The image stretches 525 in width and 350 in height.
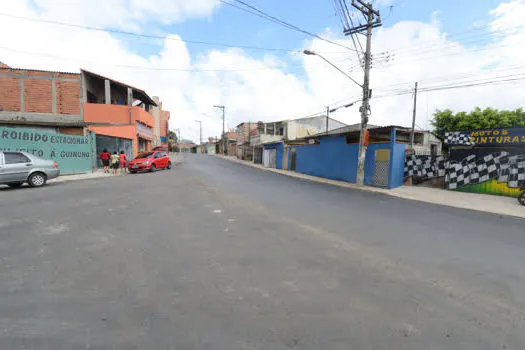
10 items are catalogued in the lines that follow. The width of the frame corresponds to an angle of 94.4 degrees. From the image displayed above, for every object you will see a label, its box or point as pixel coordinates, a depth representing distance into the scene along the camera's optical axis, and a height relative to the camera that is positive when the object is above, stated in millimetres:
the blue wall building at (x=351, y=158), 13305 +165
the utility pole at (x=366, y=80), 13391 +4538
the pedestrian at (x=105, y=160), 16547 -385
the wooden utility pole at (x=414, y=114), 26750 +5313
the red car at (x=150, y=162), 17000 -478
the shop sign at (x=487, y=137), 10125 +1192
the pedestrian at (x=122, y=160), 16969 -368
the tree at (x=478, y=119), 25141 +4819
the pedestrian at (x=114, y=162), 16598 -507
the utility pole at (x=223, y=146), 62281 +3037
